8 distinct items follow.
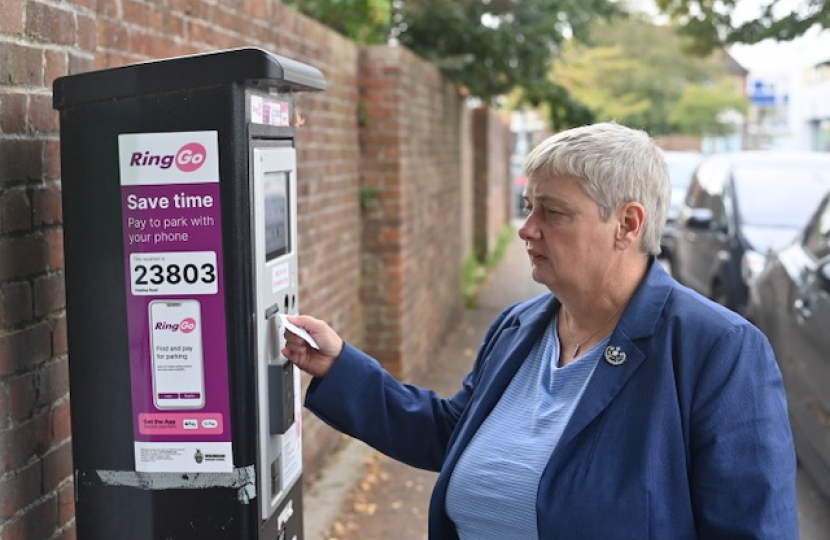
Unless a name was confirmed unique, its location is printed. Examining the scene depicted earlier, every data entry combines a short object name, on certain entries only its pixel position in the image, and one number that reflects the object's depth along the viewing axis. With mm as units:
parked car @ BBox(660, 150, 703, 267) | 14289
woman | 2201
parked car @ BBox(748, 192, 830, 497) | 5168
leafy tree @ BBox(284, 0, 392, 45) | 7473
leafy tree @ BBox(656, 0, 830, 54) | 10250
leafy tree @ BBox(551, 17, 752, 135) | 39062
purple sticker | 2309
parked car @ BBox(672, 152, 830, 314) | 8906
